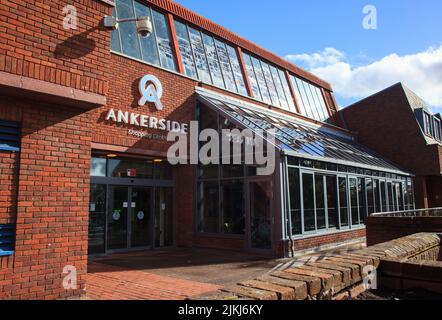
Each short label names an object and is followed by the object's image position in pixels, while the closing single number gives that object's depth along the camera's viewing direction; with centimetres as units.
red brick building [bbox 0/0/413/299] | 523
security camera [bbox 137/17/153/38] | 875
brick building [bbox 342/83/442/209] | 2281
